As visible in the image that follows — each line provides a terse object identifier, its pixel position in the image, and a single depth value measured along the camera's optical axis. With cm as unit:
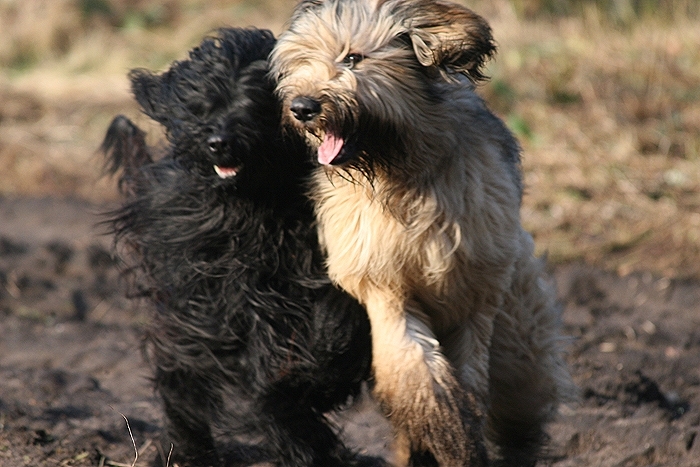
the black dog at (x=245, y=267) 718
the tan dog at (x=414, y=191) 665
